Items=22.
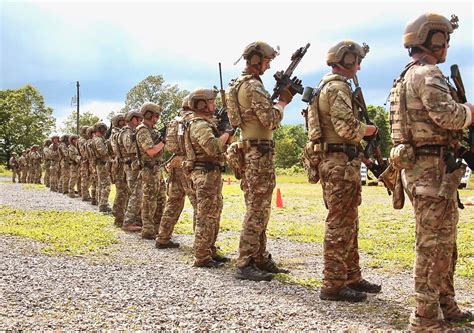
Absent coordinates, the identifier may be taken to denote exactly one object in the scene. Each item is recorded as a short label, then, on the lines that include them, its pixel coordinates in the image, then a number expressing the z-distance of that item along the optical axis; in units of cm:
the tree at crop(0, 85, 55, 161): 6198
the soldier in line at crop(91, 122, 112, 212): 1528
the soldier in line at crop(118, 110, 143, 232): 1088
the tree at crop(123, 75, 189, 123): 6391
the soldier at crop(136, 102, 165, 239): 1030
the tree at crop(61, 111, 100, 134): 7131
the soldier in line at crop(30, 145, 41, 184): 3078
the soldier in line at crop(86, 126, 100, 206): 1652
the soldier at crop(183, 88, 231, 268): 758
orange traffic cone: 1642
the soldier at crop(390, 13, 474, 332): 443
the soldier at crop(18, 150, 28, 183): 3284
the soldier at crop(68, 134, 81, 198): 2023
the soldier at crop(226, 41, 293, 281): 671
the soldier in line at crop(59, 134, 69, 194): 2141
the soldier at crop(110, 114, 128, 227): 1227
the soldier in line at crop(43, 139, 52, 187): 2395
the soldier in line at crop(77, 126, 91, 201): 1830
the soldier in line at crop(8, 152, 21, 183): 3428
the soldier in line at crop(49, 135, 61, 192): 2316
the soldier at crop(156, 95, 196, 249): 912
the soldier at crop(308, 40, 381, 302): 562
